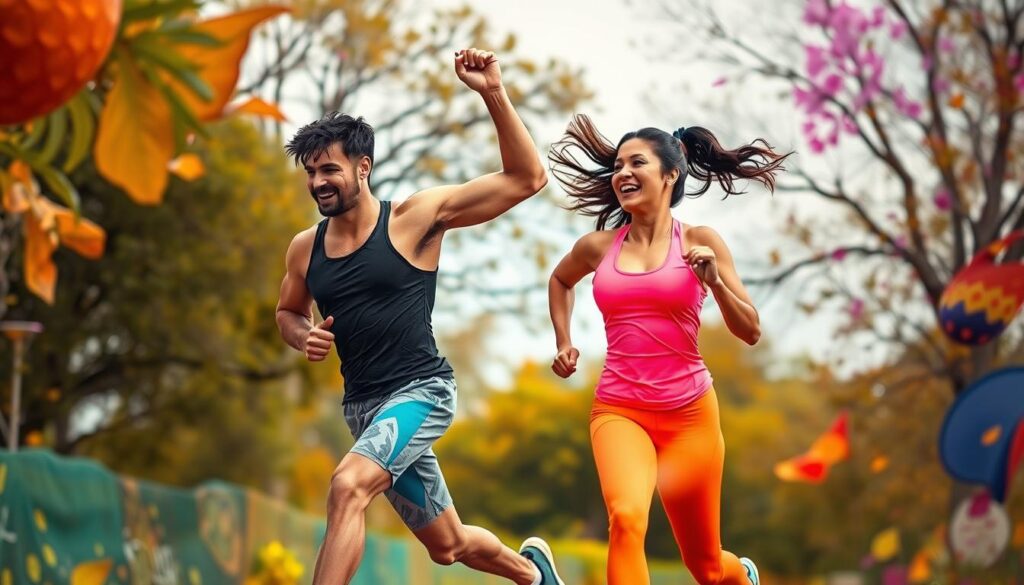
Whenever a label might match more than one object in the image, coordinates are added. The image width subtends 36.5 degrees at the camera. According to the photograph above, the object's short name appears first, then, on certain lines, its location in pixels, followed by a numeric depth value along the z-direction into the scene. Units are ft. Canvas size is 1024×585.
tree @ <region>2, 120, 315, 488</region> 74.54
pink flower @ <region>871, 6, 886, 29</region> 57.52
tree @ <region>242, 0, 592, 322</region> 82.07
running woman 18.22
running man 17.13
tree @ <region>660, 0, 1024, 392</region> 57.57
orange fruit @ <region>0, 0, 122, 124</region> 5.54
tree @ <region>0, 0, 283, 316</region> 5.61
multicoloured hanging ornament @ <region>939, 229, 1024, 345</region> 37.06
